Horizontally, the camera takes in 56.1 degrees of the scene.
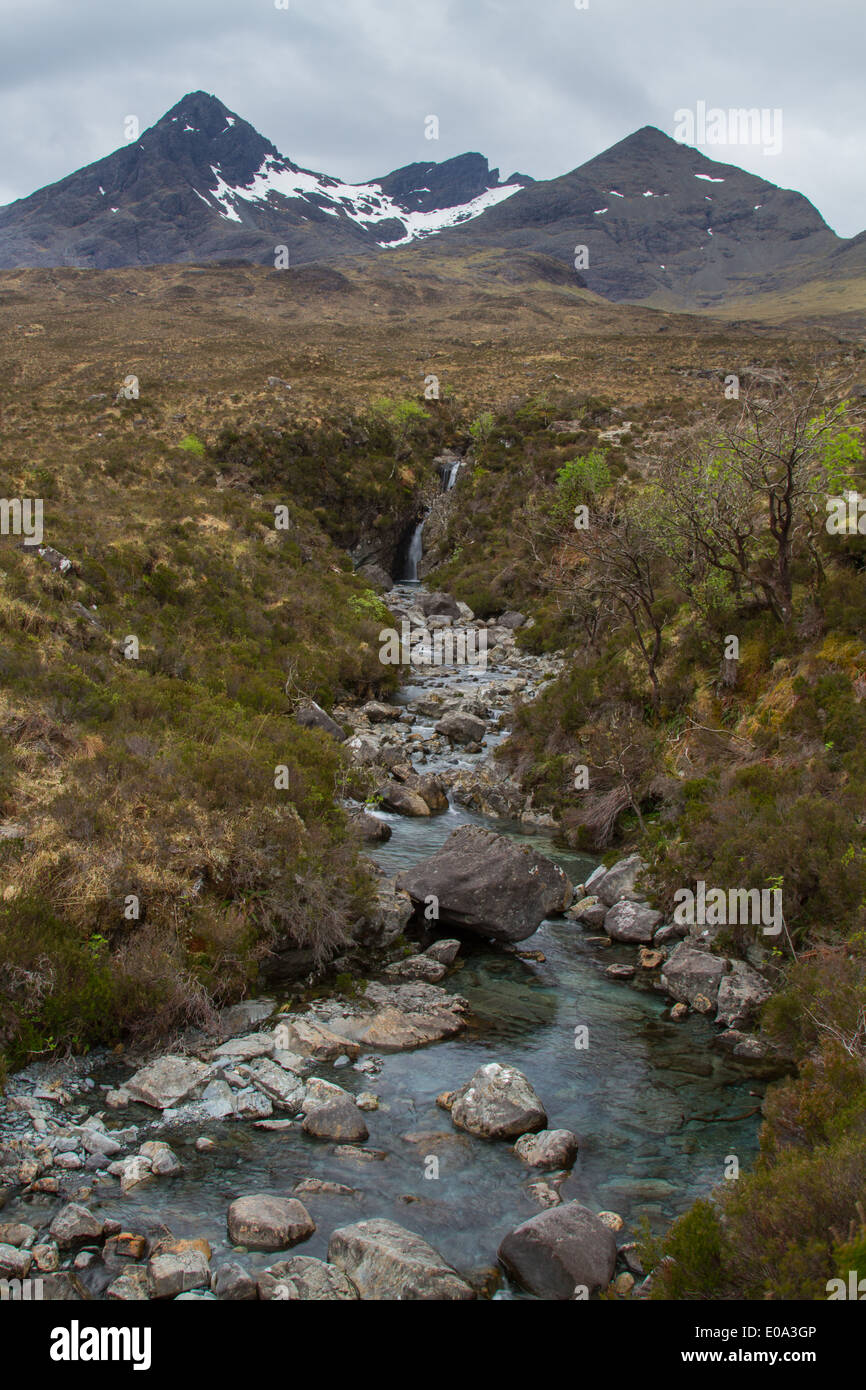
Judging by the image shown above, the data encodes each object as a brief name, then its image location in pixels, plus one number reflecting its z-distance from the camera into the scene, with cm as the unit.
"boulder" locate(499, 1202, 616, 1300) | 611
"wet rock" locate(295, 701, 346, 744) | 1977
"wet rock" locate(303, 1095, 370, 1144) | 801
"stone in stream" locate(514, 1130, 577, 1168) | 771
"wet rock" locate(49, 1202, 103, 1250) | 630
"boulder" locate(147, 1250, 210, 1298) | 592
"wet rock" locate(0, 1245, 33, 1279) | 589
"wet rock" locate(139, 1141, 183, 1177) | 732
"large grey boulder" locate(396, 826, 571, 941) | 1227
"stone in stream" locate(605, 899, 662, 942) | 1230
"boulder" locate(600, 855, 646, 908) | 1340
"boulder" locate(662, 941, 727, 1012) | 1052
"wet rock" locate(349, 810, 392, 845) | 1528
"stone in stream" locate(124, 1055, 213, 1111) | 823
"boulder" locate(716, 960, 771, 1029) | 998
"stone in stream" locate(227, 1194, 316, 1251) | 648
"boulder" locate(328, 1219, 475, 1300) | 591
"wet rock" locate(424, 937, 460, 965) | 1180
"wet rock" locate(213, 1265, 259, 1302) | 582
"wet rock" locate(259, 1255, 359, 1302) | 586
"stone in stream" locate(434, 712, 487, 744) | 2167
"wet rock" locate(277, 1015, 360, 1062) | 934
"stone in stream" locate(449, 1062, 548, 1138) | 812
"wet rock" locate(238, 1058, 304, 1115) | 844
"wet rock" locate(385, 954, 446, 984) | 1129
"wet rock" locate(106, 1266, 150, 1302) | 582
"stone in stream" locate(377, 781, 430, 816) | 1719
